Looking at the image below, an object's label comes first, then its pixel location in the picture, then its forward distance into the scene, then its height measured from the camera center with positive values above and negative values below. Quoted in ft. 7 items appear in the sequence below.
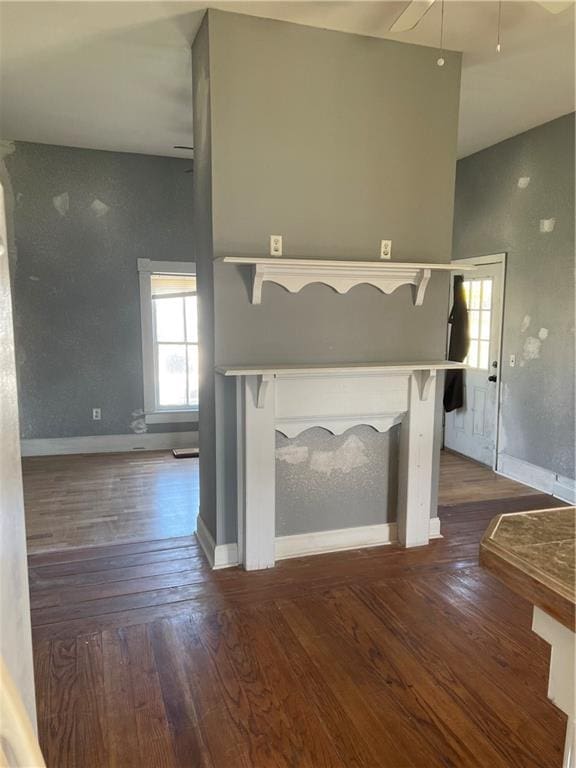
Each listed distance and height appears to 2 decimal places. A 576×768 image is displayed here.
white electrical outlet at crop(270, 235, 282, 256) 8.79 +1.24
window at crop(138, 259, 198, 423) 16.79 -0.79
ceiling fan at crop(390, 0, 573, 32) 7.06 +4.41
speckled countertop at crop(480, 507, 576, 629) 2.24 -1.13
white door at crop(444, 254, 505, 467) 14.93 -1.39
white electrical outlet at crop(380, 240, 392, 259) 9.44 +1.28
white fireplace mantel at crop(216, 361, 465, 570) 8.64 -1.76
